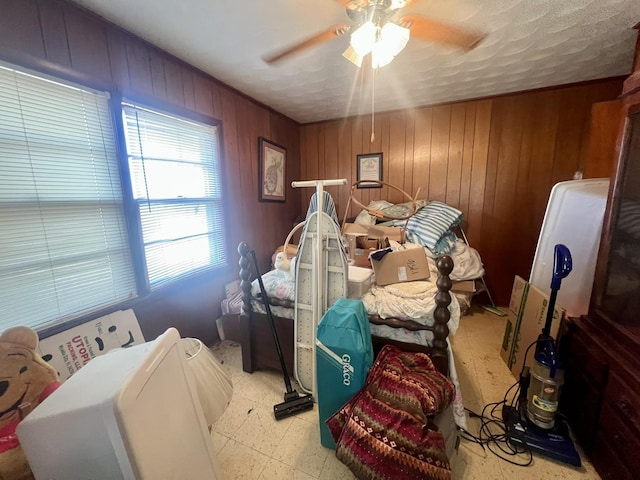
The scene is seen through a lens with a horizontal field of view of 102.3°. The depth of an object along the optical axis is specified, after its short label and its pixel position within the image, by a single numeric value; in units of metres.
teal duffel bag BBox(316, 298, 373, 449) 1.20
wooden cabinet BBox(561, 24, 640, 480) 1.09
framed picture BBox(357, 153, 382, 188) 3.28
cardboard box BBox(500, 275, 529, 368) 1.92
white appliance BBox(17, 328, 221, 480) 0.66
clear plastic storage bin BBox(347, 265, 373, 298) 1.65
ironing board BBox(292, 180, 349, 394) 1.58
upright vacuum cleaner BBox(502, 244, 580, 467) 1.31
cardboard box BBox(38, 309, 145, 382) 1.35
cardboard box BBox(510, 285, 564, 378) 1.56
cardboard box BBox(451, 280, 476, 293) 2.57
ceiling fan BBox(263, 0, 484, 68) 1.21
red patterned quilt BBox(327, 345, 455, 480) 0.97
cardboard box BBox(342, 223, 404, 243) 2.42
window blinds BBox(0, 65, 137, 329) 1.23
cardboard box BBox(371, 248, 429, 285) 1.75
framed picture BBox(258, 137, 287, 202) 2.88
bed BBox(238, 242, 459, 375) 1.41
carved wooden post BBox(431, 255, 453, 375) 1.39
